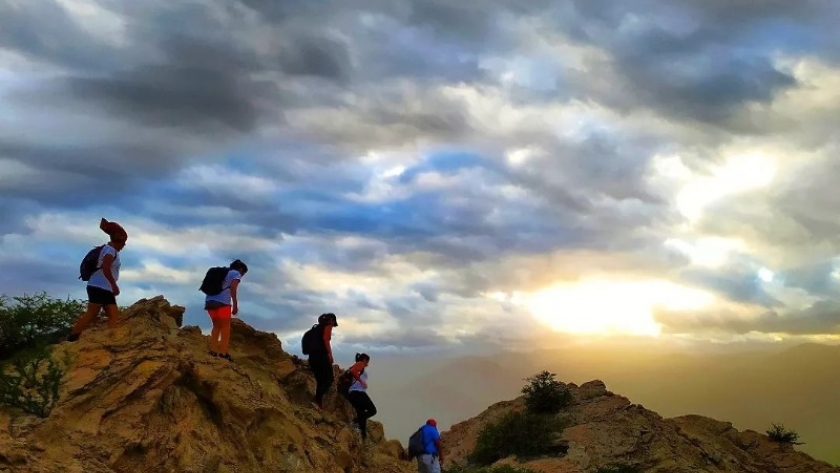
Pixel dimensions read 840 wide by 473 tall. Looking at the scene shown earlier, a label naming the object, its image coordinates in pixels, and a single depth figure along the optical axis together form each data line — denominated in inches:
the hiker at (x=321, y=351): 625.3
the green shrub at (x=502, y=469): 883.7
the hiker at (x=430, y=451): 652.7
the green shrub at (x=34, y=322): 537.6
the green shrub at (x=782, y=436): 1226.0
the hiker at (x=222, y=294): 537.0
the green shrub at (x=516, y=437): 1014.4
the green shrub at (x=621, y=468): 898.7
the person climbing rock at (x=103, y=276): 478.3
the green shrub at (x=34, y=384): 404.2
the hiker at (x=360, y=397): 648.4
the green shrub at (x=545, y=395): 1144.2
